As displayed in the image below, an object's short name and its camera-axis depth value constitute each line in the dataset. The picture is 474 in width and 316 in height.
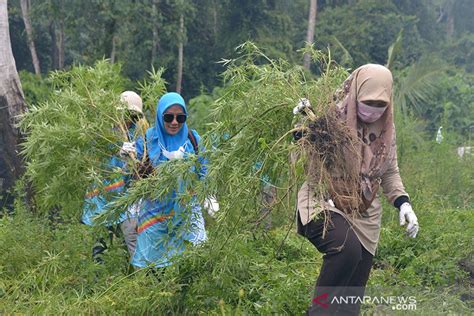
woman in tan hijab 3.84
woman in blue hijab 4.92
